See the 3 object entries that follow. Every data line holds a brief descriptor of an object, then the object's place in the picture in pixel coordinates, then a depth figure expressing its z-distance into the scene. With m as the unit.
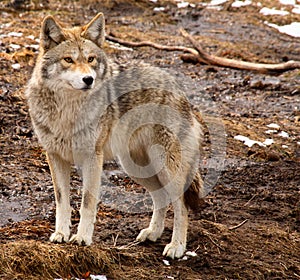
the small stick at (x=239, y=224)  12.48
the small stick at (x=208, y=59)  23.37
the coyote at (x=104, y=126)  10.37
